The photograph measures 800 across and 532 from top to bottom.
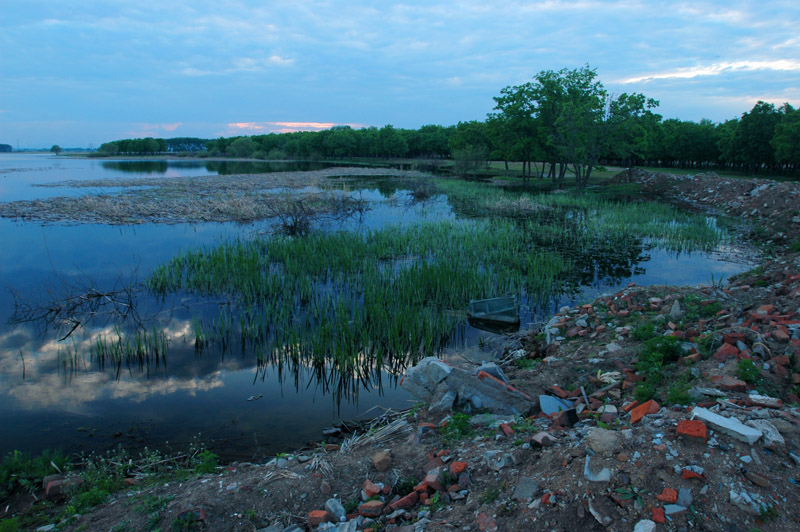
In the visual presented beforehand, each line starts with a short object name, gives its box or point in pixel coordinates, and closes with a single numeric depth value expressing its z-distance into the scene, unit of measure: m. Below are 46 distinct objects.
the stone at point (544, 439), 4.35
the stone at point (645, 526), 3.07
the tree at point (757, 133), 48.03
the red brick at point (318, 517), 3.88
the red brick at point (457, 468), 4.23
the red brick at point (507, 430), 4.80
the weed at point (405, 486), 4.32
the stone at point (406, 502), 4.00
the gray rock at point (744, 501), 3.18
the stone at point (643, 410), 4.61
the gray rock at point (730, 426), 3.63
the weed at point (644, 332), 7.44
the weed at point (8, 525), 3.98
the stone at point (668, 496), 3.25
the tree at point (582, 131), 37.41
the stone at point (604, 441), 3.74
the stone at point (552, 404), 5.62
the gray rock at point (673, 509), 3.18
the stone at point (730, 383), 4.91
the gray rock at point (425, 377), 6.14
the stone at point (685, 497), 3.24
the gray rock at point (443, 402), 5.85
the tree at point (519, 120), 44.50
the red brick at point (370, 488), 4.24
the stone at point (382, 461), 4.65
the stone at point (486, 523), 3.43
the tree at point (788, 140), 40.12
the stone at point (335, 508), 3.98
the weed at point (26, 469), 5.00
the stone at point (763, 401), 4.34
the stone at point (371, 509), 3.98
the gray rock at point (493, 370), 6.48
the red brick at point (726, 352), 5.74
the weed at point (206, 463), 5.10
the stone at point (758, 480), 3.33
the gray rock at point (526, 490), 3.63
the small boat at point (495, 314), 10.33
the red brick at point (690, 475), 3.39
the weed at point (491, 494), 3.77
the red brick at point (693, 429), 3.72
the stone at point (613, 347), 7.33
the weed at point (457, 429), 5.12
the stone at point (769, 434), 3.63
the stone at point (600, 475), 3.50
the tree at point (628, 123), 36.15
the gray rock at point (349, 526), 3.79
